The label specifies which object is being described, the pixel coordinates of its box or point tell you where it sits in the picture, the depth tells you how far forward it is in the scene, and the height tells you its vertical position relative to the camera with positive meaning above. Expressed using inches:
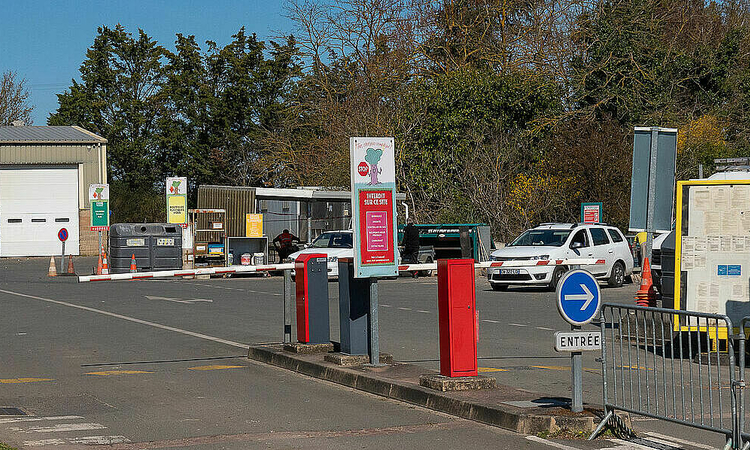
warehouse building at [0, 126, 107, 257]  2319.1 +110.4
